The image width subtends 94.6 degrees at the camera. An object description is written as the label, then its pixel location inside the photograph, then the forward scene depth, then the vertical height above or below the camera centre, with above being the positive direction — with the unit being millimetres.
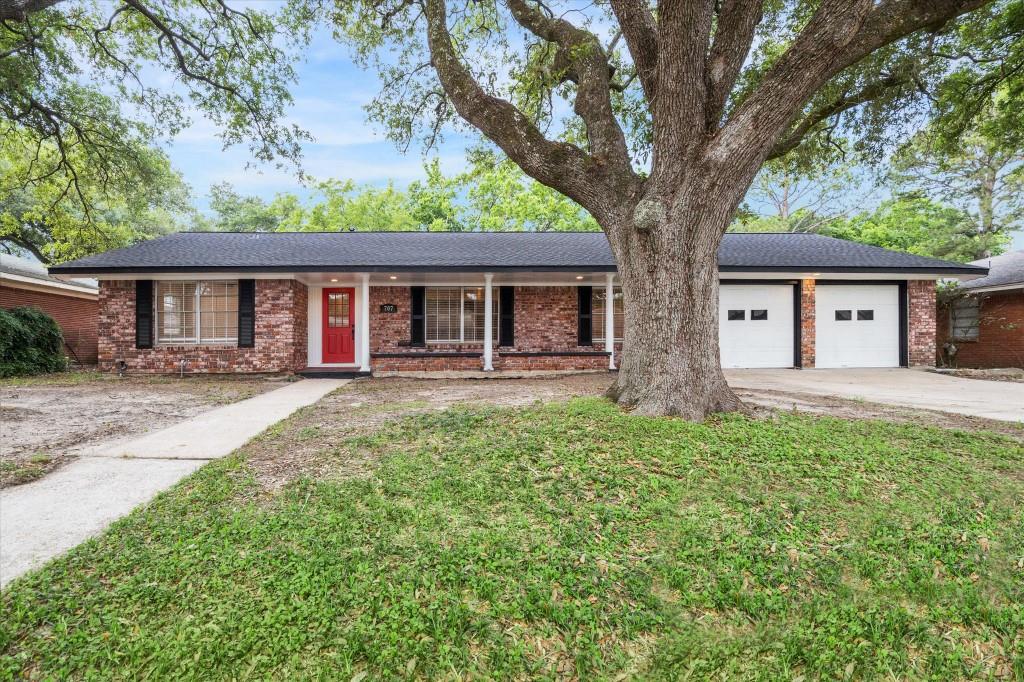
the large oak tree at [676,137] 4648 +2223
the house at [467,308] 10953 +783
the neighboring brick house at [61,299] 13000 +1193
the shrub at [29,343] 10656 -123
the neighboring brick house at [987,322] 12539 +532
